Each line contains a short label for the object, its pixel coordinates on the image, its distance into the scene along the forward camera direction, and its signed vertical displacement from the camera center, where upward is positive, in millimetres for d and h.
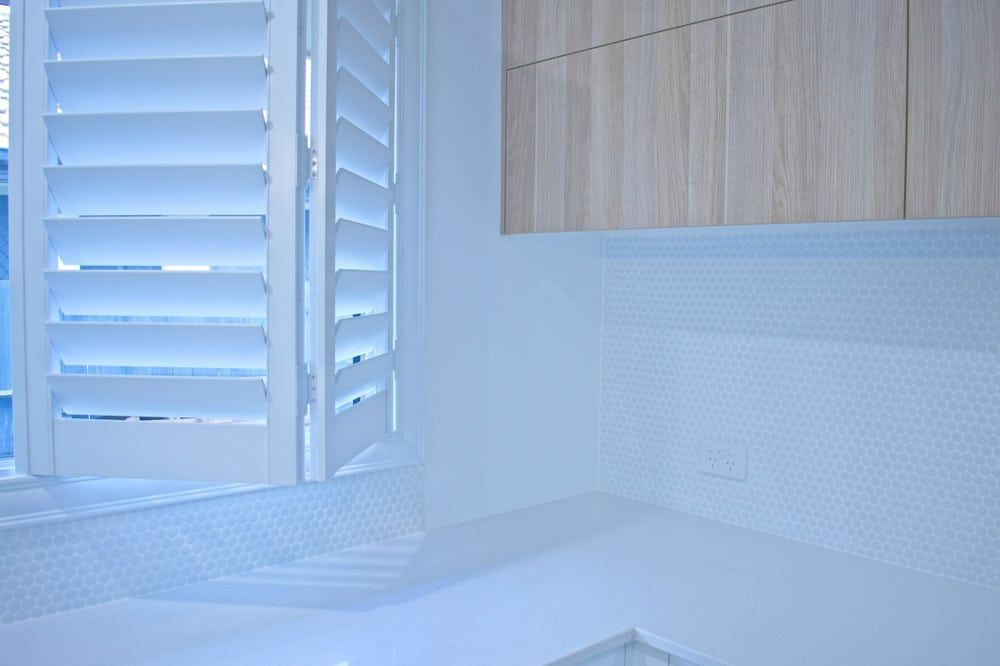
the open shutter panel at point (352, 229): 1245 +124
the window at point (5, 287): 1384 +19
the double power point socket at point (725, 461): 1998 -394
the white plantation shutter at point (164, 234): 1243 +103
